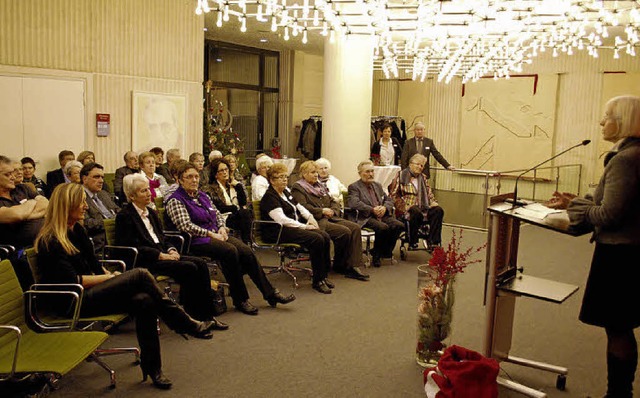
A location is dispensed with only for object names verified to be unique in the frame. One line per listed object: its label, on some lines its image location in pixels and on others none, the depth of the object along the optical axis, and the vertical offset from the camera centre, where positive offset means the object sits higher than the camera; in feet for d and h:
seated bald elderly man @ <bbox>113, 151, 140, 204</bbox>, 25.55 -2.24
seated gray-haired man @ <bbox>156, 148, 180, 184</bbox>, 29.17 -2.23
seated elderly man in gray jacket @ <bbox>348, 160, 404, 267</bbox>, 24.29 -3.33
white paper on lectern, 11.40 -1.47
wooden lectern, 12.05 -3.07
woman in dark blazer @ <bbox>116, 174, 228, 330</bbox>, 15.83 -3.55
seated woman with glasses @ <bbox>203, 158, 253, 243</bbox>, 23.26 -3.04
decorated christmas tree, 37.47 -0.61
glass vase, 14.10 -4.30
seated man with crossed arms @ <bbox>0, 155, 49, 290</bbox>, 15.58 -2.57
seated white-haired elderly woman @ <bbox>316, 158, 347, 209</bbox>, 25.20 -2.34
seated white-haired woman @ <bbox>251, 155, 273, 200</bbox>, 24.94 -2.33
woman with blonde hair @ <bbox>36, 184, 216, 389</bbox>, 12.38 -3.33
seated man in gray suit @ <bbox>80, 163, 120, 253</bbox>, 18.06 -2.80
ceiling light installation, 21.29 +4.28
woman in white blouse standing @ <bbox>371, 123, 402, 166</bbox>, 36.76 -1.37
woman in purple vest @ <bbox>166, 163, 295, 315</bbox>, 17.81 -3.62
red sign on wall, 29.62 -0.31
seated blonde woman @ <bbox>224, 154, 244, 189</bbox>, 26.08 -1.88
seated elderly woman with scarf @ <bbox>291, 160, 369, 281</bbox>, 22.27 -3.56
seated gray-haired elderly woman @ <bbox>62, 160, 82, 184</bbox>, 21.85 -1.97
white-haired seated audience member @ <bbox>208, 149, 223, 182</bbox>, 29.89 -1.61
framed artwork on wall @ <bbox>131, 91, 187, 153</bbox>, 31.35 -0.10
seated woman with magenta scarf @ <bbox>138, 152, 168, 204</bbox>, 25.13 -2.10
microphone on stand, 12.27 -1.38
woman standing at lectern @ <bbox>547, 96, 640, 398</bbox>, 10.60 -1.80
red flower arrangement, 13.99 -3.06
